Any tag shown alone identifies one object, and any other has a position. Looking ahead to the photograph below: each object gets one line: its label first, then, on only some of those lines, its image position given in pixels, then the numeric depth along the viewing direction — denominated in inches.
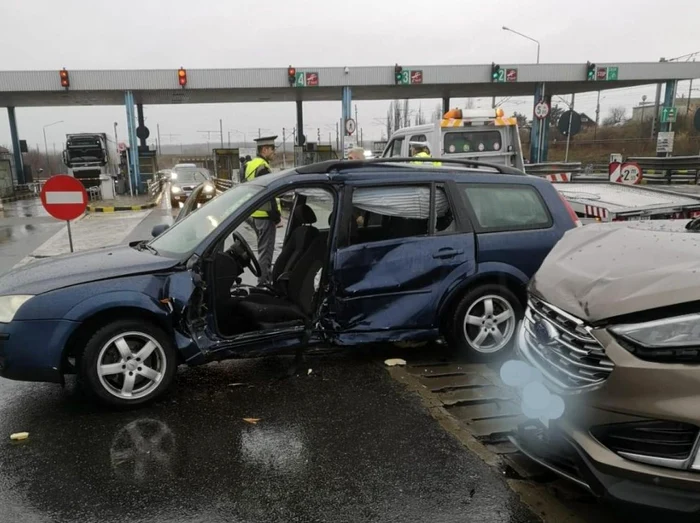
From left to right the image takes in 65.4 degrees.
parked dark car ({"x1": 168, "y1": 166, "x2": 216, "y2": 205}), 858.1
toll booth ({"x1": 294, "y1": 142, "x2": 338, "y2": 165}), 1070.4
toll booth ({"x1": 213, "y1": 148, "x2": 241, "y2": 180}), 1321.0
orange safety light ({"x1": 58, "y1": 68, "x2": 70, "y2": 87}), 976.2
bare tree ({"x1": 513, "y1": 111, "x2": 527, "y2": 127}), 2392.0
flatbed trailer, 270.7
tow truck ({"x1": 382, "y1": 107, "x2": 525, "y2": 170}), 442.6
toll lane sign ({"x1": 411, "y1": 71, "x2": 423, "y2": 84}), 1064.8
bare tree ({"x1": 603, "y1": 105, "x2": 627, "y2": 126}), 2632.9
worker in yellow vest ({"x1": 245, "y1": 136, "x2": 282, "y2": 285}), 283.1
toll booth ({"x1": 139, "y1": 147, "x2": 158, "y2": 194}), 1246.3
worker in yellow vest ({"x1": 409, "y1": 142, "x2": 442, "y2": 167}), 432.1
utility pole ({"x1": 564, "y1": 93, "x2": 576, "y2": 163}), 526.9
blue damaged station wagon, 148.9
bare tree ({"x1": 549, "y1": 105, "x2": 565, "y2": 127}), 2270.7
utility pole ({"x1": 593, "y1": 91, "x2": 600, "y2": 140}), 2134.6
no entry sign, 300.1
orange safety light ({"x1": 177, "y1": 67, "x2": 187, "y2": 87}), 1002.2
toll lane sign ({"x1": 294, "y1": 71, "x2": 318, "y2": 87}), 1032.8
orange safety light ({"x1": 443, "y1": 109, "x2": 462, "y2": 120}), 443.8
